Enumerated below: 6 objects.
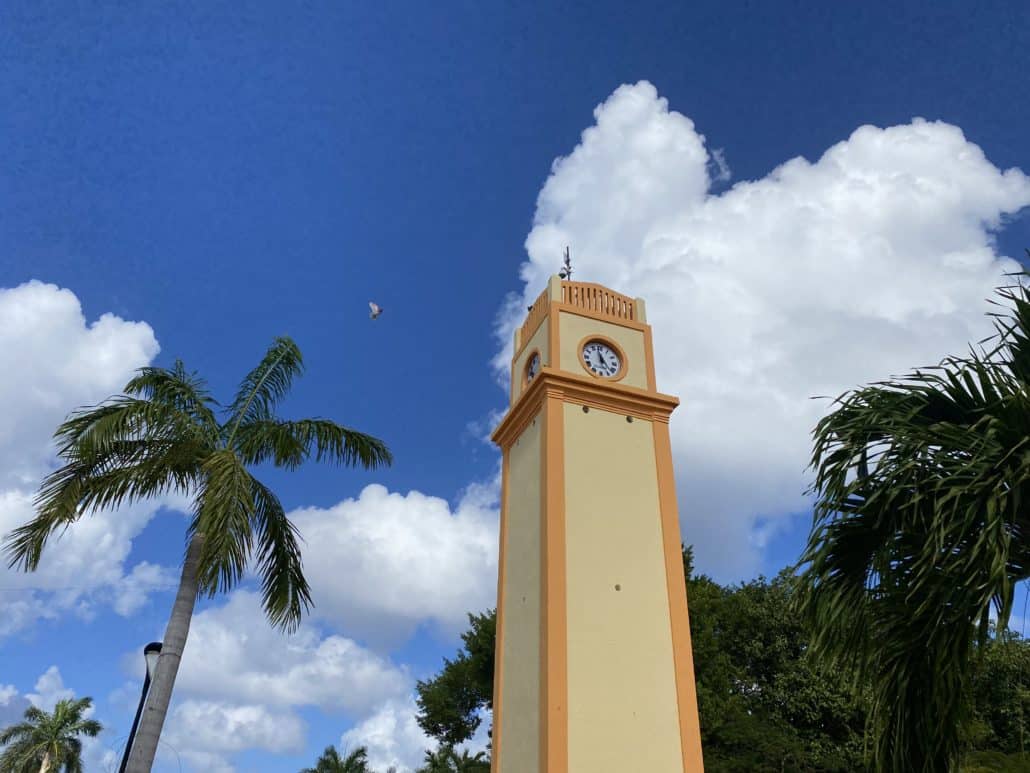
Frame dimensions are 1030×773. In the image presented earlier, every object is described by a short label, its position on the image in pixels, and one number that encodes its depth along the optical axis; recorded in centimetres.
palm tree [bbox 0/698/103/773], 3572
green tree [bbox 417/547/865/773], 2402
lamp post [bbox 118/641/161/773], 1036
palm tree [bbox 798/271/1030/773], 588
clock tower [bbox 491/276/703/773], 1366
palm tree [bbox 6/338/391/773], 1114
